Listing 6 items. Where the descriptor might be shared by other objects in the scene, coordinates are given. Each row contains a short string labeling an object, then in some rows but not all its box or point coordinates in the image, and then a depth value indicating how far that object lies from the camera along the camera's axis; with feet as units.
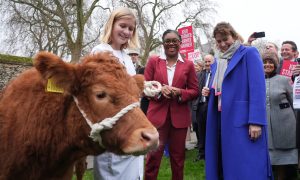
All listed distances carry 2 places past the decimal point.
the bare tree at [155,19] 75.96
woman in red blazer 11.40
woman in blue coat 9.68
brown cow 6.61
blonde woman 8.38
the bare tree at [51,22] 56.05
